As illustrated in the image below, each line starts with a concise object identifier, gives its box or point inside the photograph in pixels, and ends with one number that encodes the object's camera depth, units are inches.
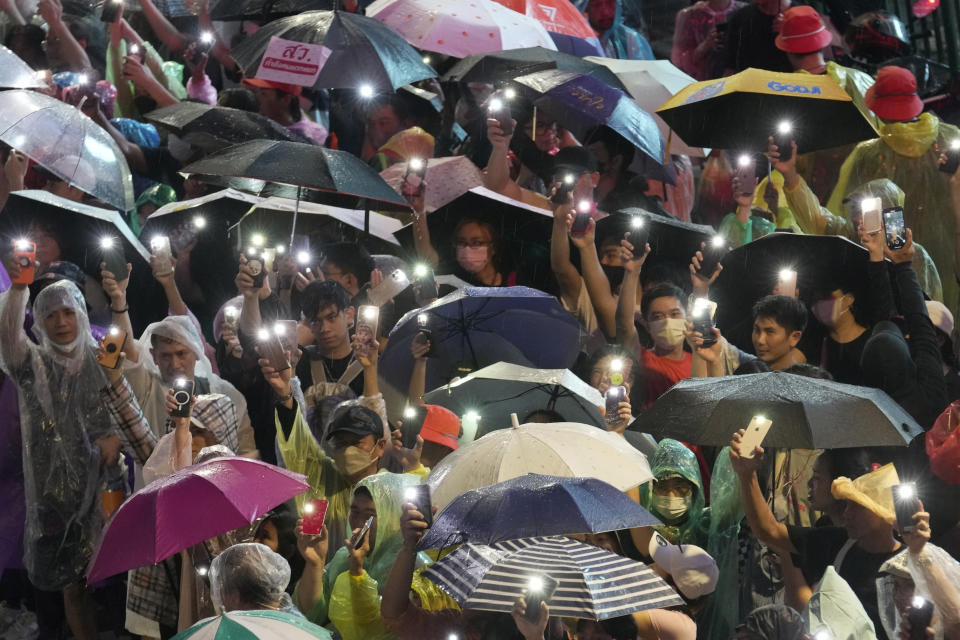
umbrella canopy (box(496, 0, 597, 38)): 903.1
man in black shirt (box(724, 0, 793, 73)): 943.0
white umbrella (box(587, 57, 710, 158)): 816.9
